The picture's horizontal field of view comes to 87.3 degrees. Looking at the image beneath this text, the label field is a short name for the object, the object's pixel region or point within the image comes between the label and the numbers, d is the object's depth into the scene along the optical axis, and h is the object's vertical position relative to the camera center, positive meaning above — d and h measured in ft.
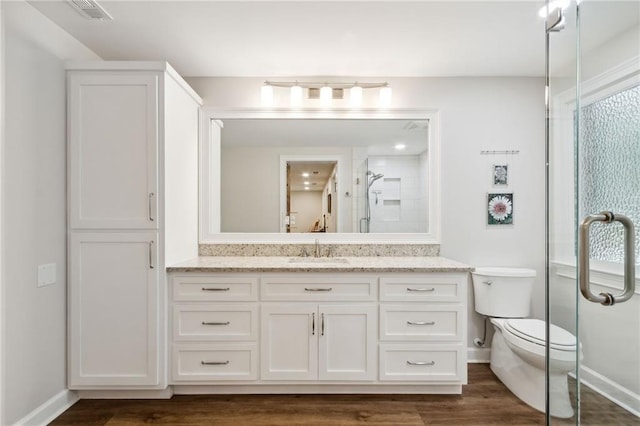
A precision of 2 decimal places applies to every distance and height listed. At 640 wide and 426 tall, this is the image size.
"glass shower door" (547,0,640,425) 3.82 +0.17
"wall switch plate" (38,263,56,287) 6.15 -1.15
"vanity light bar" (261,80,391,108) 8.65 +3.15
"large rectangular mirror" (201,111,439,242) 9.07 +0.93
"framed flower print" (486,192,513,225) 8.98 +0.16
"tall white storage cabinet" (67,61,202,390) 6.72 -0.19
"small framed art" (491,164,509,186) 8.99 +1.02
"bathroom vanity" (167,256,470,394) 7.09 -2.40
